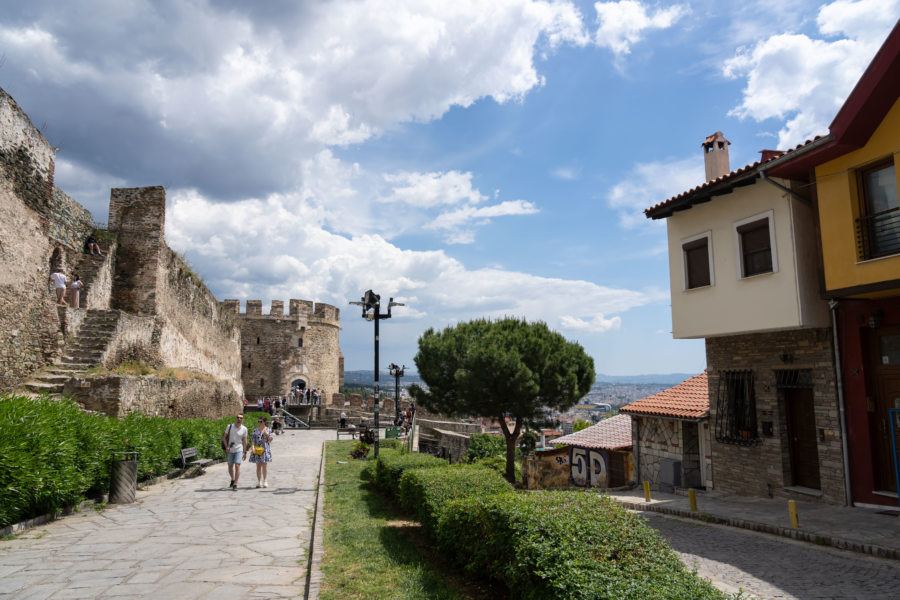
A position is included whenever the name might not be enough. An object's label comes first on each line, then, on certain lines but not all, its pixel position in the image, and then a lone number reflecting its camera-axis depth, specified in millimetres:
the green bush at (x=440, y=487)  6988
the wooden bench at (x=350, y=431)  28030
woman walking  12219
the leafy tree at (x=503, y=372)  17828
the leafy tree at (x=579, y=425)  30269
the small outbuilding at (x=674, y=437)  14852
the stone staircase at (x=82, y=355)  13133
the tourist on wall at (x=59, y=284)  14984
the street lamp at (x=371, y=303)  15789
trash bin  9500
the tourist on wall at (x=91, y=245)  17062
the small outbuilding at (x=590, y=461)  19250
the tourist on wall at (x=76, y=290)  15594
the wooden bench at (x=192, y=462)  13224
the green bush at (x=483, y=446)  23953
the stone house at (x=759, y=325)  10766
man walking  11930
